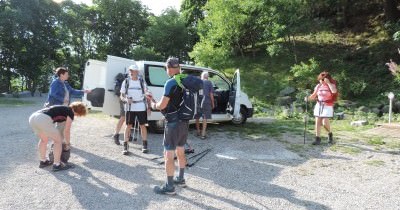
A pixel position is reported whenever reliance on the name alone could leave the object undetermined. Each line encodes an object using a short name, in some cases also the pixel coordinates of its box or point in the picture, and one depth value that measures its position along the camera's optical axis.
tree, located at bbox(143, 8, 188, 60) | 26.22
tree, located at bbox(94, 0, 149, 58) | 31.29
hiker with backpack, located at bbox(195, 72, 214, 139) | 8.46
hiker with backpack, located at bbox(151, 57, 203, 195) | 4.77
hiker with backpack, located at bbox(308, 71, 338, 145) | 8.02
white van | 8.55
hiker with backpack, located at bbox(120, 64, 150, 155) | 7.07
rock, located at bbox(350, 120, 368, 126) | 10.82
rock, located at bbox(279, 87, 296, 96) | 15.60
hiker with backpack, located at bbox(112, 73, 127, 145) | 7.82
